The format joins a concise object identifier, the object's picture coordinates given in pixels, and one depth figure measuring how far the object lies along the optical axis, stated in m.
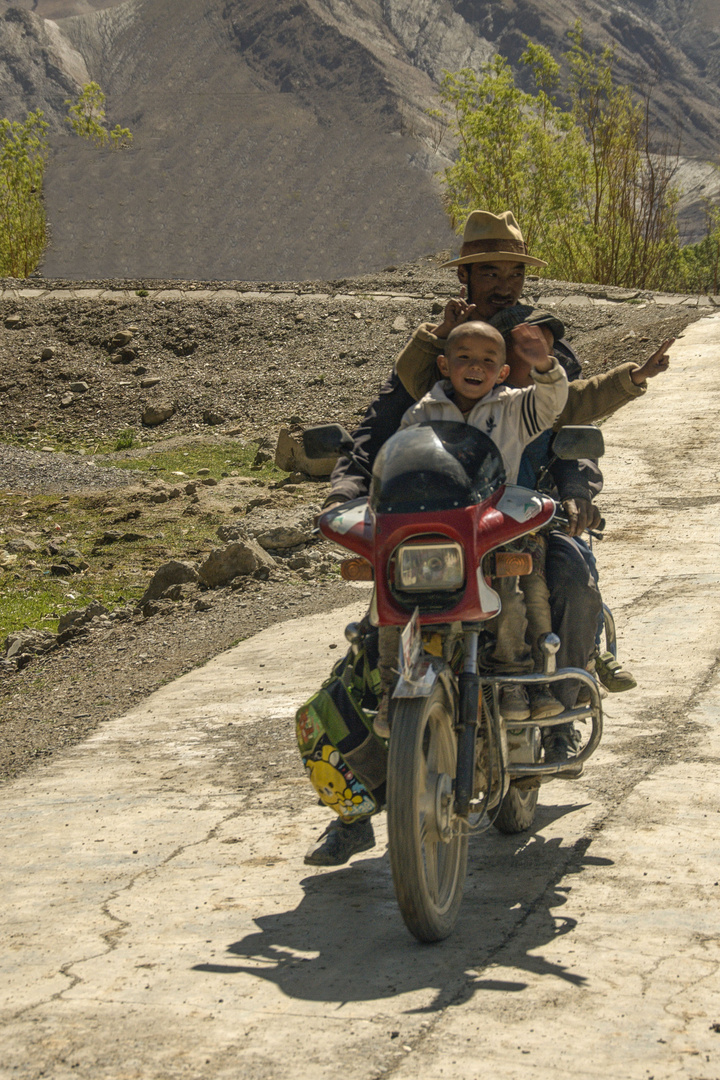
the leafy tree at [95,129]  71.19
